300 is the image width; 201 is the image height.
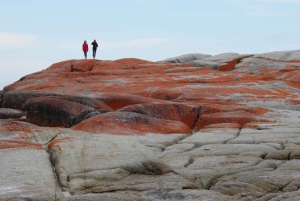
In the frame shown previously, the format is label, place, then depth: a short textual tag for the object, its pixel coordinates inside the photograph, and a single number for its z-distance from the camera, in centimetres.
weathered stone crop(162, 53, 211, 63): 5466
